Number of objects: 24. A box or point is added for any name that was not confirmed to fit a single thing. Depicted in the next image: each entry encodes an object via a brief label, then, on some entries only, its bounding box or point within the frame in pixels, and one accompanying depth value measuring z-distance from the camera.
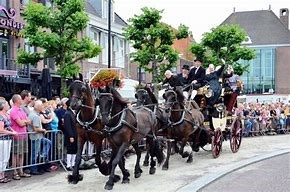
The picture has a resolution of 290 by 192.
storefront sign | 24.06
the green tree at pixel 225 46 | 31.41
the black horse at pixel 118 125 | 9.52
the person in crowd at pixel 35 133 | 11.18
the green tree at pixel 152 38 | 25.30
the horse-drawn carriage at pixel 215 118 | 14.61
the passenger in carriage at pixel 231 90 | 16.27
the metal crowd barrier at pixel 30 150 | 10.38
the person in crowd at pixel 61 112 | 12.39
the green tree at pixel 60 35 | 21.23
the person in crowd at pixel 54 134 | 11.85
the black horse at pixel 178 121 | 12.67
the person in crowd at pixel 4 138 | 10.23
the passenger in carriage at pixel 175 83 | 12.80
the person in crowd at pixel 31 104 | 11.78
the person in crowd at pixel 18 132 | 10.70
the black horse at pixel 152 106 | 12.68
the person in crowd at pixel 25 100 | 11.36
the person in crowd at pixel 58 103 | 13.26
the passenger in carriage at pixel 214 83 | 14.88
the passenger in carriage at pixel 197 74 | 14.68
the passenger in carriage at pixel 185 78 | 14.34
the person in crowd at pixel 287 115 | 26.22
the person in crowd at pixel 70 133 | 11.71
